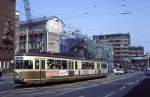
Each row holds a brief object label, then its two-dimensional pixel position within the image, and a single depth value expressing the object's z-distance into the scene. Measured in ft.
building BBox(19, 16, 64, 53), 372.58
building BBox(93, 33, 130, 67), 487.29
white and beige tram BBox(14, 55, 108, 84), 115.65
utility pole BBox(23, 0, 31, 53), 216.74
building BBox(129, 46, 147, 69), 571.97
